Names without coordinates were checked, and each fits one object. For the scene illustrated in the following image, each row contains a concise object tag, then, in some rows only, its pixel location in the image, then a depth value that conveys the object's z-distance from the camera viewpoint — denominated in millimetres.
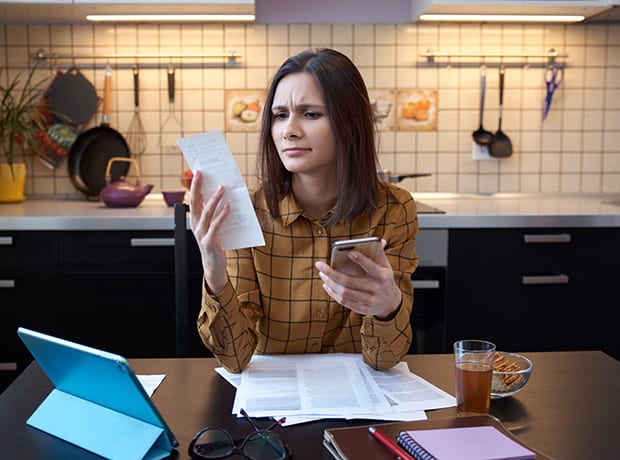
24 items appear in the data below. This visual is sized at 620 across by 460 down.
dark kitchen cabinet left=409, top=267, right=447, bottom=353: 2523
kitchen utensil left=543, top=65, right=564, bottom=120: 3016
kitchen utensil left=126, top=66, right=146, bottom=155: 3020
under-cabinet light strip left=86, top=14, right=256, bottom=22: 2859
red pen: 863
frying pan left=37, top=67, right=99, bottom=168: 2992
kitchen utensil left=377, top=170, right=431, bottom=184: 2756
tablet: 856
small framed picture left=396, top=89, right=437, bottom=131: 3031
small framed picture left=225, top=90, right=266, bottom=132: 3021
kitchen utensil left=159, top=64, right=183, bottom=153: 3027
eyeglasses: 892
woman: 1405
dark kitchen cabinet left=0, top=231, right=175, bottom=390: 2514
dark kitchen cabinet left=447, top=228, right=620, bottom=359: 2520
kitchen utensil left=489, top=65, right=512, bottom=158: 3039
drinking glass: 1027
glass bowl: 1098
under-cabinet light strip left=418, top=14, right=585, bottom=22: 2881
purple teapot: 2729
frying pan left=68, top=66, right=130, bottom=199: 3000
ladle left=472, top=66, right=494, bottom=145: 3027
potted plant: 2883
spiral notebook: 854
